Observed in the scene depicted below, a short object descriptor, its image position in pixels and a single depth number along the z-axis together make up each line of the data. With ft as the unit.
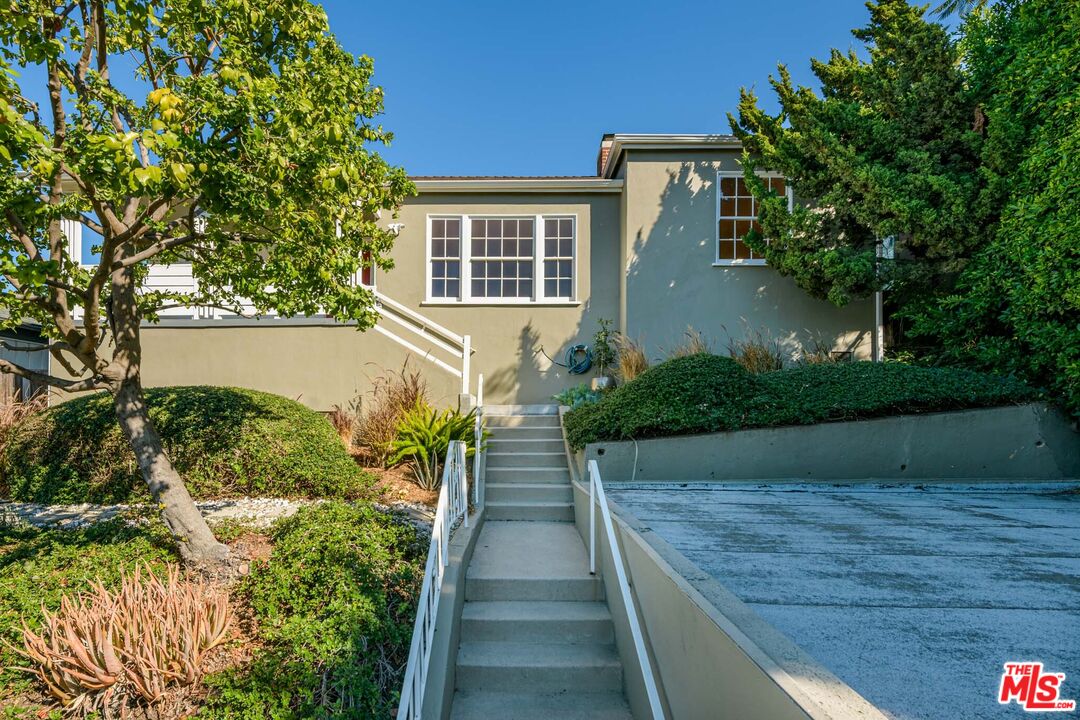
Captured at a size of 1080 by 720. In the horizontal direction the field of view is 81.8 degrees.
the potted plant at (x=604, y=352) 36.70
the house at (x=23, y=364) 31.74
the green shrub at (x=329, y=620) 12.20
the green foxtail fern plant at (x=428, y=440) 25.70
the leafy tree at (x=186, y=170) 12.82
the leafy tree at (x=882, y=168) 28.76
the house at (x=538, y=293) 34.35
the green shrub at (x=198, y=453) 23.25
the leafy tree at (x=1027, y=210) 23.48
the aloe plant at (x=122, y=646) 12.46
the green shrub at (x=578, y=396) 30.63
